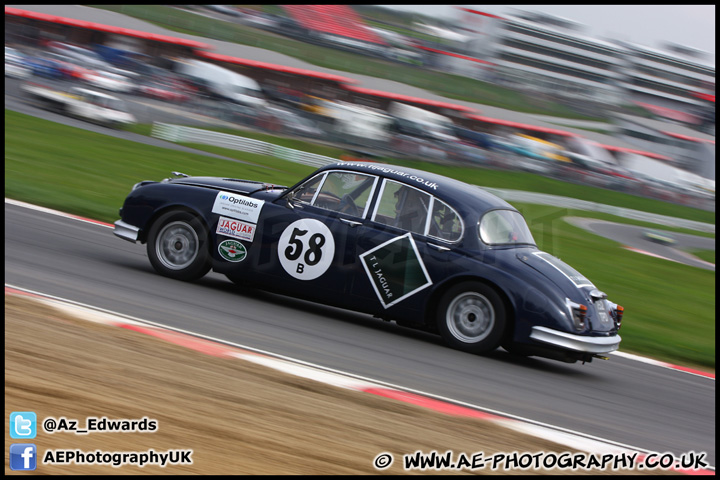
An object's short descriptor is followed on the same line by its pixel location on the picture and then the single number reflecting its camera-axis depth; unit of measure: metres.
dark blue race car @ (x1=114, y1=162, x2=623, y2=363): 13.89
